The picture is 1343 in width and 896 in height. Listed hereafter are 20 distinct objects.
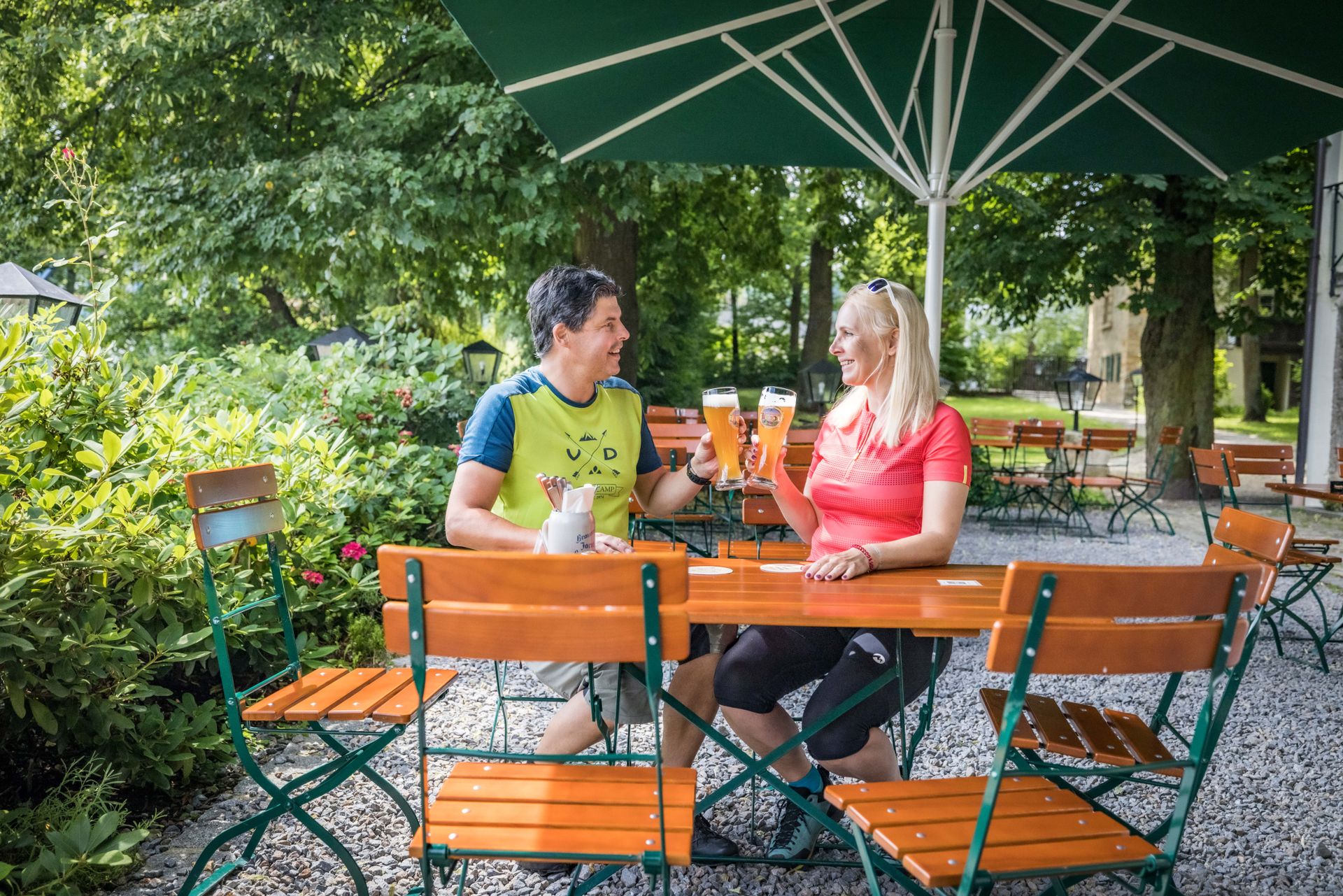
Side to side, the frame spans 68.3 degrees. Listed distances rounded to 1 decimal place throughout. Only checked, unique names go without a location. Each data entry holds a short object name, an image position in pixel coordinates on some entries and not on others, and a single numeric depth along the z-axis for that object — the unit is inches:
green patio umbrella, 143.1
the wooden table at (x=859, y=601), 76.4
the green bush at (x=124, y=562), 100.9
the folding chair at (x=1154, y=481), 352.5
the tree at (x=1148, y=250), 405.1
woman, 93.7
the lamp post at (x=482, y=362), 302.8
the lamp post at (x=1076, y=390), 407.8
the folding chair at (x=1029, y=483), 355.6
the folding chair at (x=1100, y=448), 335.9
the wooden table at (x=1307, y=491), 196.7
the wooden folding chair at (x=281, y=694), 91.0
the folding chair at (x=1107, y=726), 86.4
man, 100.0
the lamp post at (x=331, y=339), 354.1
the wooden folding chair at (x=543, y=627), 64.3
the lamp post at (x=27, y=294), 168.7
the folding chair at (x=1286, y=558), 188.5
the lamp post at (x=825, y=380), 395.2
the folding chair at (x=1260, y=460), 230.0
